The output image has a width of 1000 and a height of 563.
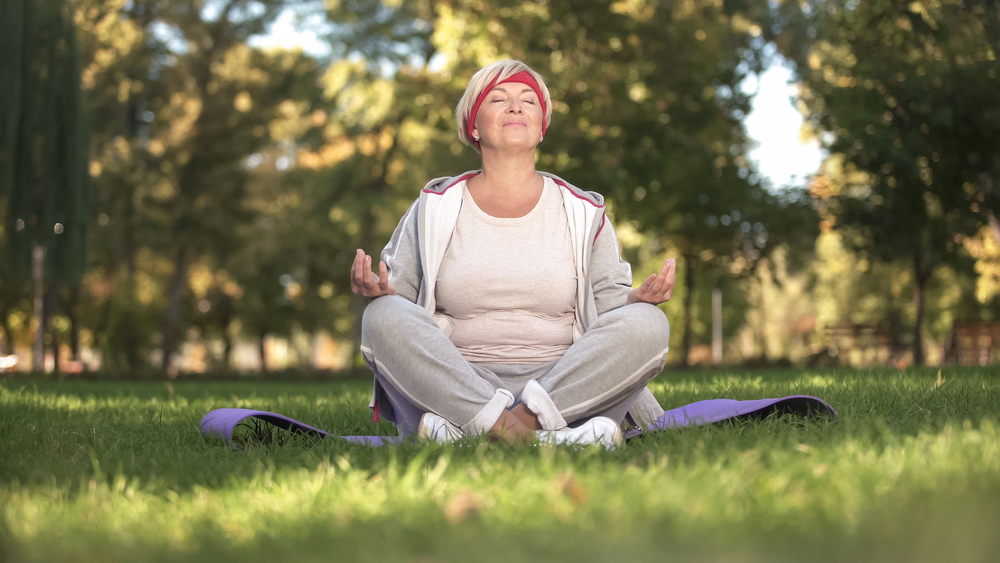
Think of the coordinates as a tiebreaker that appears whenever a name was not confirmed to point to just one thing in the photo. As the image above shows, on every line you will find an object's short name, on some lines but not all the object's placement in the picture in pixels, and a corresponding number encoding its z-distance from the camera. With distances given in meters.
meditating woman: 3.39
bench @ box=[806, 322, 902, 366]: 22.11
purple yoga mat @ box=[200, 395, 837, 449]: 3.62
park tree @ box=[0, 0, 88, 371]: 11.45
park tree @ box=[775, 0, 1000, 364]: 12.89
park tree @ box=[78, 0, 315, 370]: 23.62
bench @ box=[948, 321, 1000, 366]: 19.77
